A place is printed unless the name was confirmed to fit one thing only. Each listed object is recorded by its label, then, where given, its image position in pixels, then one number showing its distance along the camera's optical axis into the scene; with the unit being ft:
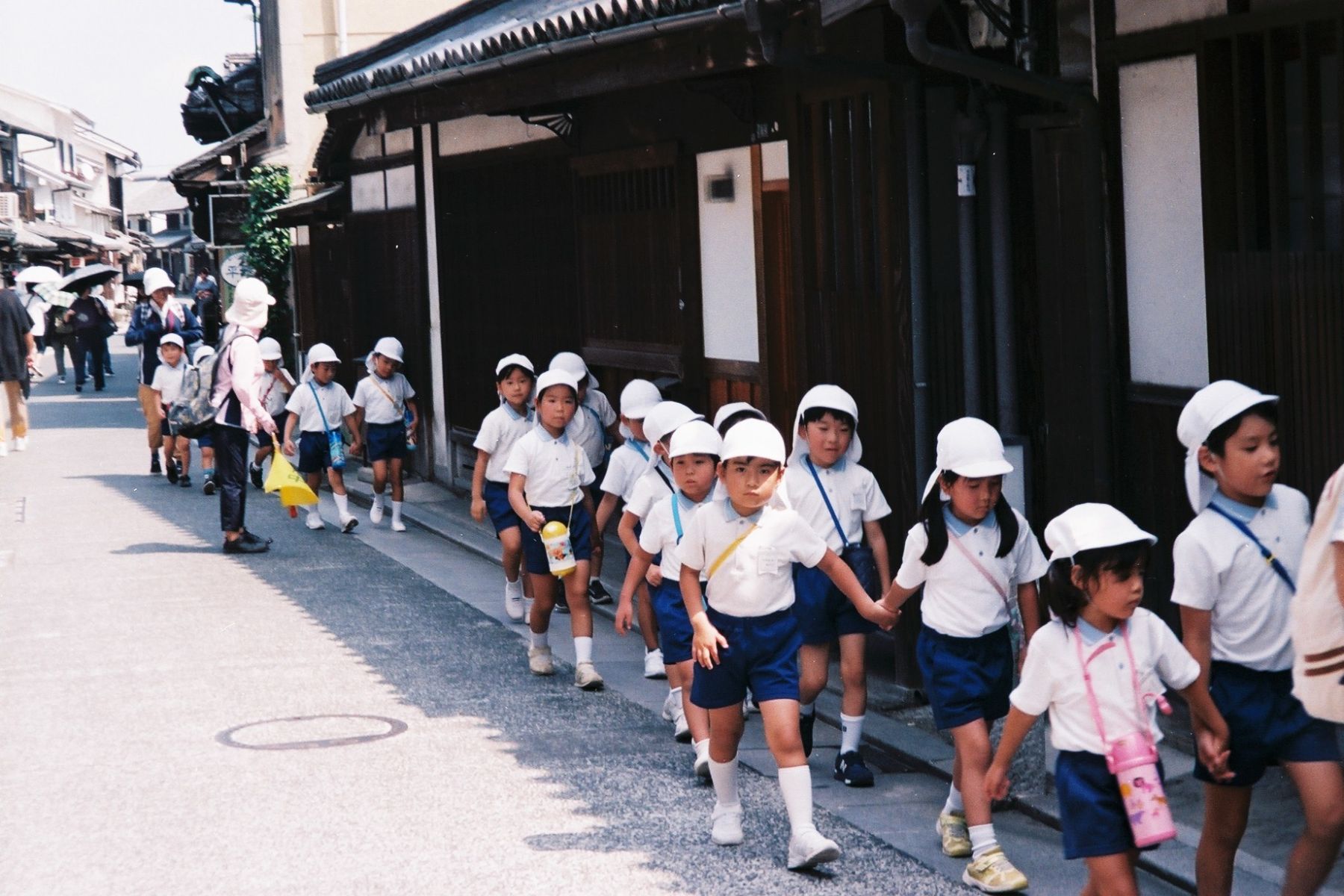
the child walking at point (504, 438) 34.94
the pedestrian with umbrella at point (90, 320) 114.83
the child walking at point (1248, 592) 16.60
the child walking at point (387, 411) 49.90
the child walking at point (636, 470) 31.17
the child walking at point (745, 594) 21.22
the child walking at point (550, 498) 31.19
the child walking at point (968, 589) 20.20
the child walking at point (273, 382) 52.24
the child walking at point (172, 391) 61.52
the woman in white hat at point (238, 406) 46.55
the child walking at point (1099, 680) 16.30
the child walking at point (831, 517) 24.73
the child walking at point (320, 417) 50.34
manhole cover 27.32
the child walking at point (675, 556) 23.94
